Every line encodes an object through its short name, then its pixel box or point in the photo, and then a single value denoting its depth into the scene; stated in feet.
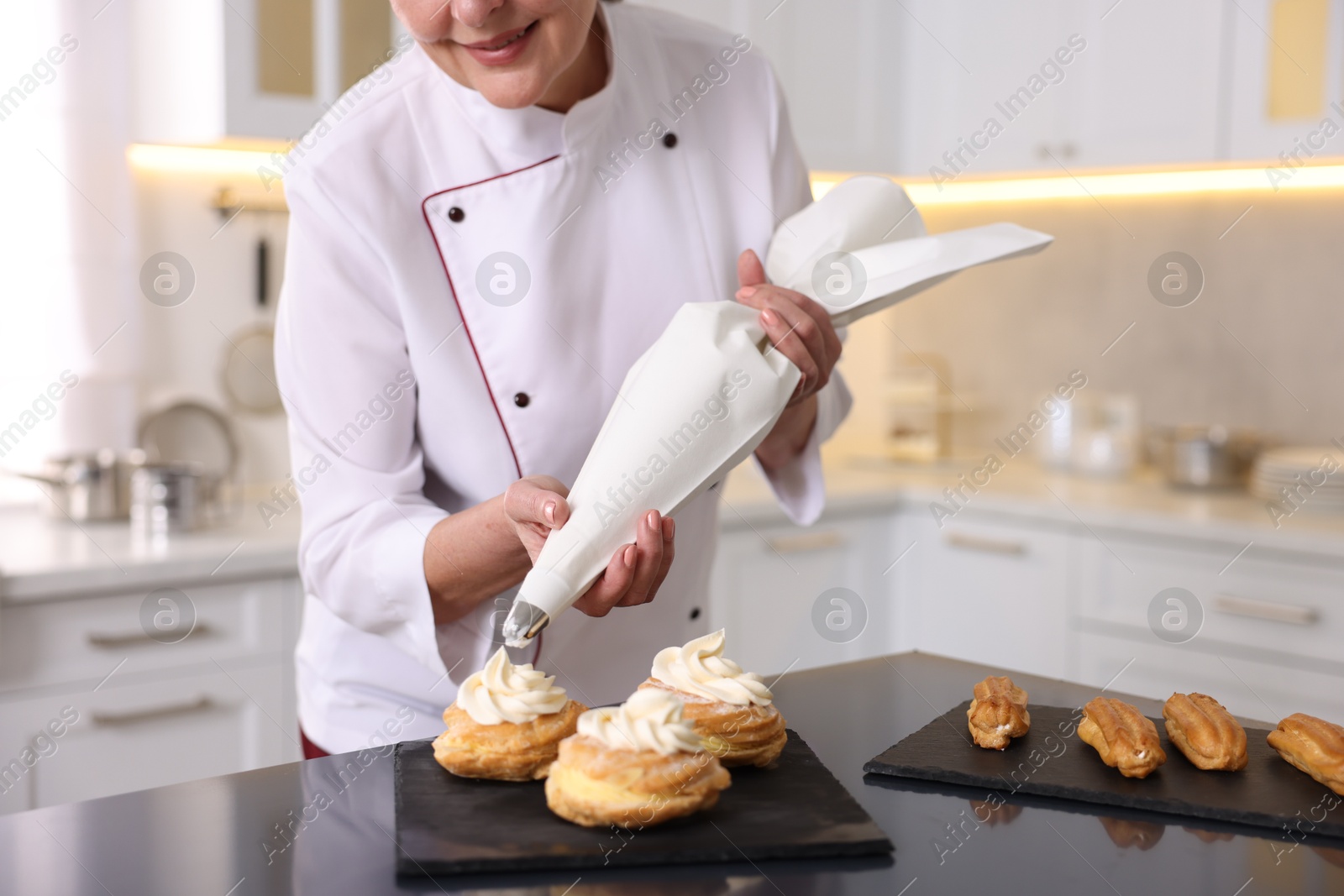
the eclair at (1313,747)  2.61
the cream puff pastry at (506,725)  2.63
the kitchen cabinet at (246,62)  6.82
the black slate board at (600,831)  2.28
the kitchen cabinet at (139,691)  5.62
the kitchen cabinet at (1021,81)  7.77
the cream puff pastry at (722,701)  2.70
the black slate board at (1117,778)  2.52
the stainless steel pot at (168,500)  6.52
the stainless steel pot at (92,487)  6.79
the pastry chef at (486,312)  3.52
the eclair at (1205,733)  2.72
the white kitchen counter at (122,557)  5.61
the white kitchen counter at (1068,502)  6.93
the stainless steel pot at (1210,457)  8.11
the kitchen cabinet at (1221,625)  6.65
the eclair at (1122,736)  2.70
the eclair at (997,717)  2.89
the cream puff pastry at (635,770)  2.37
